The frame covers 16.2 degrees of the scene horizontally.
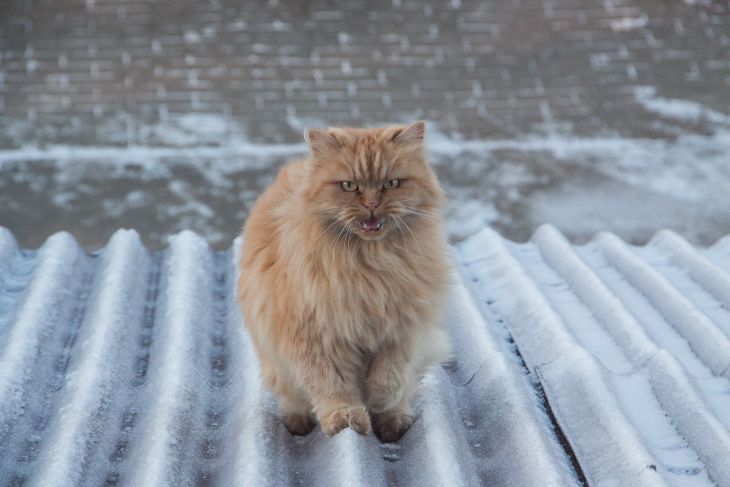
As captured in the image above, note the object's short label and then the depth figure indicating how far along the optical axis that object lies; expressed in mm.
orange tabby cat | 2324
